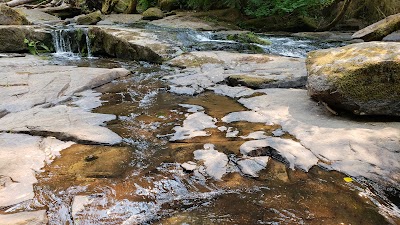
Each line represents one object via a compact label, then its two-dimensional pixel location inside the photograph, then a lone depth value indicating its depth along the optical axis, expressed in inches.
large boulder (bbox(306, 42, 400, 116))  131.2
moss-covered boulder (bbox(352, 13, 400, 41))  362.9
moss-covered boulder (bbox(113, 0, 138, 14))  700.7
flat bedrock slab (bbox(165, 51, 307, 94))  213.2
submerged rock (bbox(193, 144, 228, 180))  105.0
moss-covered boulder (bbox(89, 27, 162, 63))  315.9
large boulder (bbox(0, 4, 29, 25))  408.2
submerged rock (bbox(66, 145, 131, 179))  105.2
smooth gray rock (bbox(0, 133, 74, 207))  92.0
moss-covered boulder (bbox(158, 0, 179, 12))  677.3
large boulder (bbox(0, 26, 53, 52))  351.9
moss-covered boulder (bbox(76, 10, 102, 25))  529.3
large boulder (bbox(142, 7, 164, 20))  586.7
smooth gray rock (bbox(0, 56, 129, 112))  177.6
